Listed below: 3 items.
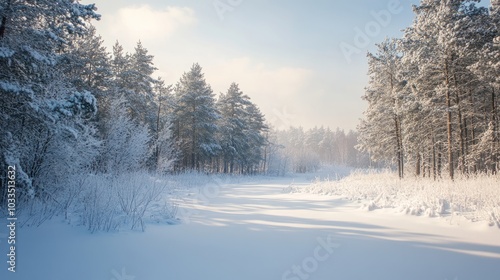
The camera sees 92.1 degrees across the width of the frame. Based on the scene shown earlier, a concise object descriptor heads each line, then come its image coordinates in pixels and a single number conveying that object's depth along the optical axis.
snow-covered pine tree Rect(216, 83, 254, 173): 34.69
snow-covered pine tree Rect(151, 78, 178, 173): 29.83
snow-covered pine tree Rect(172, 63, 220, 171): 29.91
